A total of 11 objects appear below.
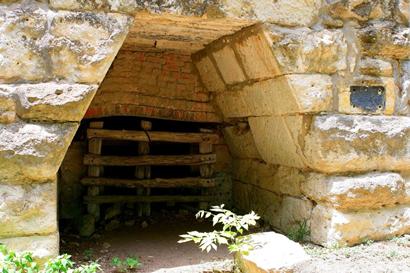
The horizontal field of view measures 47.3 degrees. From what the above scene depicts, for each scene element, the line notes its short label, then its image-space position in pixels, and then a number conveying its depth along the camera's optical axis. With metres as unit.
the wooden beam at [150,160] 4.33
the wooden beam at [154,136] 4.33
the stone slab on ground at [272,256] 2.81
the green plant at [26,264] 2.32
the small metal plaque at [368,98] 3.31
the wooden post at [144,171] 4.51
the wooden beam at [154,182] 4.33
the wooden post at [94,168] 4.35
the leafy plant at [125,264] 3.13
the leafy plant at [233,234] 2.80
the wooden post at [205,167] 4.77
